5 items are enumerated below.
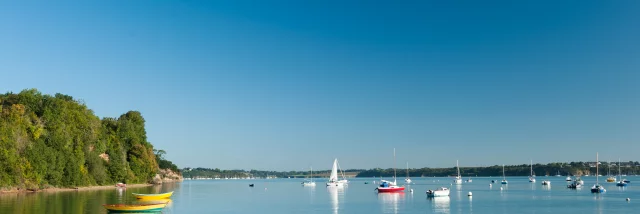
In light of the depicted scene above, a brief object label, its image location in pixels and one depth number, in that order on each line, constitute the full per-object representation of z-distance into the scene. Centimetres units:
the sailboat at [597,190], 10875
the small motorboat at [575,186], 13600
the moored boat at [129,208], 5381
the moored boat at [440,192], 9312
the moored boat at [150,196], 7156
